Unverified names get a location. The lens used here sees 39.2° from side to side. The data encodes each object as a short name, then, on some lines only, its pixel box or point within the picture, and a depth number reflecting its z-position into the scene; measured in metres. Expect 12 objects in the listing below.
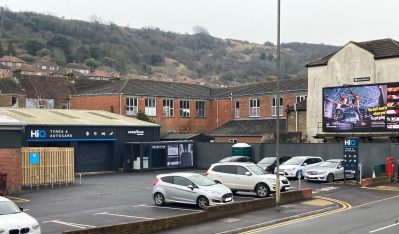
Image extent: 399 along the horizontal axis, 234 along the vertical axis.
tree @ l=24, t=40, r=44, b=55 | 180.75
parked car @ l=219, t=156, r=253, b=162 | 43.63
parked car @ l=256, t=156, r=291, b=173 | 39.88
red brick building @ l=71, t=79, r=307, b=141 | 66.12
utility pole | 24.67
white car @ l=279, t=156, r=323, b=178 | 37.53
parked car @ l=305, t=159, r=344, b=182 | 35.41
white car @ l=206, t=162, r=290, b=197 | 28.36
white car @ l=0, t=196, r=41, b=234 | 16.00
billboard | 44.12
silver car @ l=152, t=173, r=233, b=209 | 24.20
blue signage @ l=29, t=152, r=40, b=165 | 35.75
